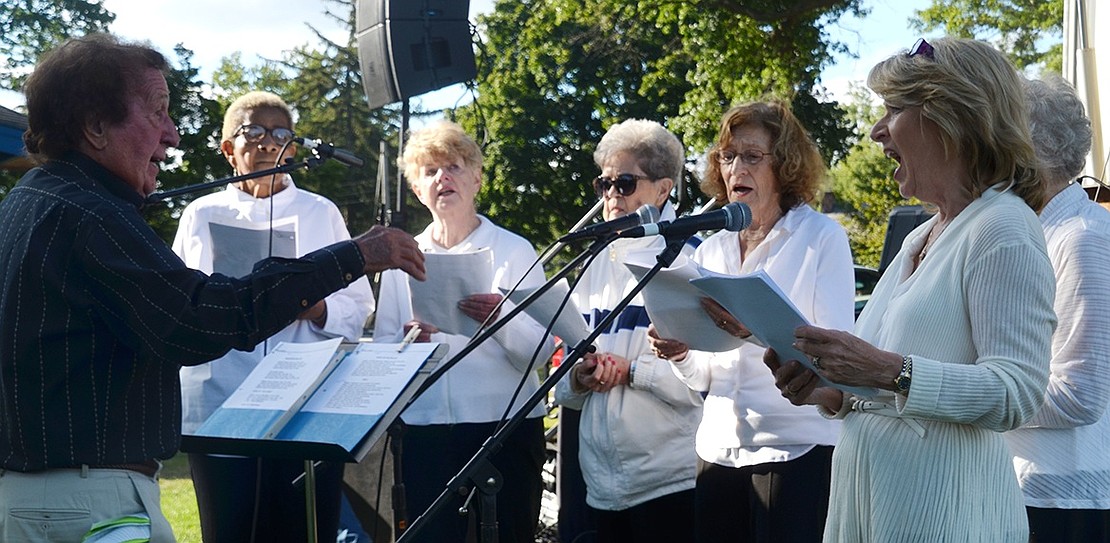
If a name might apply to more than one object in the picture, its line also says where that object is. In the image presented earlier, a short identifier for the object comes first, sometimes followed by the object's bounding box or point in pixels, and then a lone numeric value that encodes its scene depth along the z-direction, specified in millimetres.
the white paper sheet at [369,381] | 2904
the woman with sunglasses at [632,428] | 3975
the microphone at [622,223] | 2648
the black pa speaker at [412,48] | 6035
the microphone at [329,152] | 3826
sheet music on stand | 2795
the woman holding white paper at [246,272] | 4242
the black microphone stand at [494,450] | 2564
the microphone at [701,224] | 2559
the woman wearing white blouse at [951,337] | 2215
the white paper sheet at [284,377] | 3057
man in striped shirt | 2502
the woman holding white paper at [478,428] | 4195
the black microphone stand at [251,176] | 3596
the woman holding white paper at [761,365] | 3471
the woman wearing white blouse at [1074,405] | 2762
